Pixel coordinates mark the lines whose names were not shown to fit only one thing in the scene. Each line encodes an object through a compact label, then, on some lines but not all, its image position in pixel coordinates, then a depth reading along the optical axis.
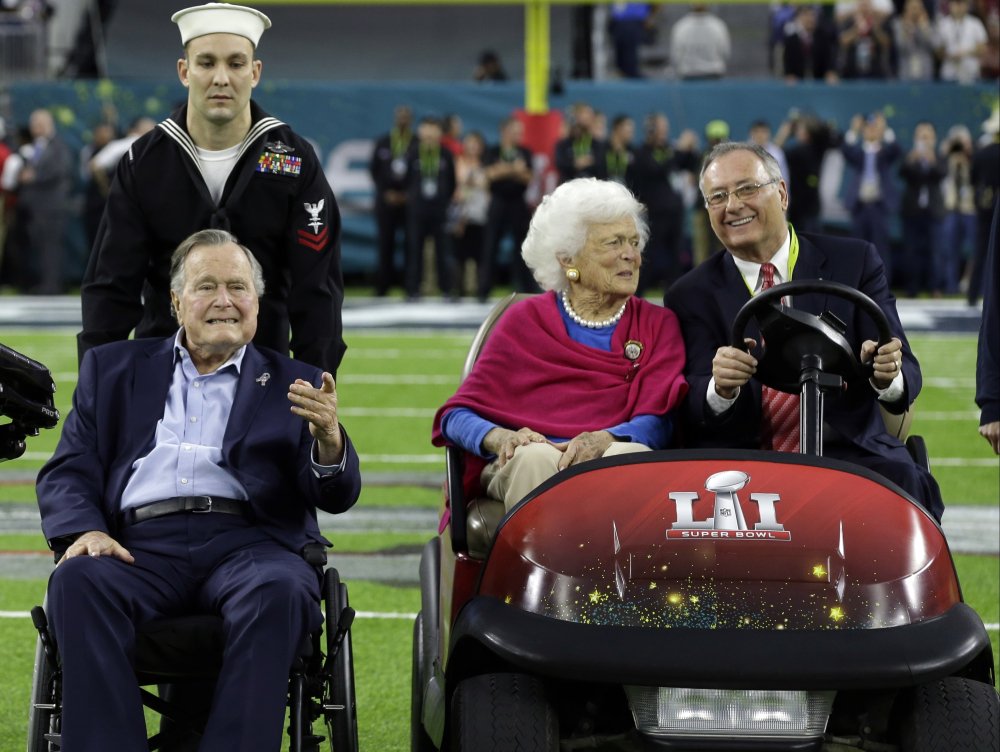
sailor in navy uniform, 9.38
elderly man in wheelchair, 6.81
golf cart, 6.22
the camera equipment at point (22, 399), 7.04
